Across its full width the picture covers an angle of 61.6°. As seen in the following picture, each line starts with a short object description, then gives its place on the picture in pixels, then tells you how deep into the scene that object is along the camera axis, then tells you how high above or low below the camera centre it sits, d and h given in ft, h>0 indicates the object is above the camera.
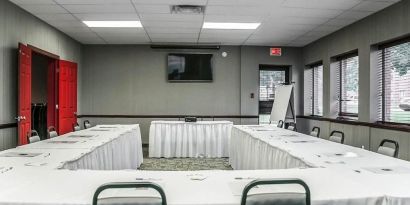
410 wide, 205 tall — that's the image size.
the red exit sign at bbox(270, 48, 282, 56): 29.07 +4.02
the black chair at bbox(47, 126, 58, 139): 15.57 -1.62
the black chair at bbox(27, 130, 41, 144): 13.65 -1.64
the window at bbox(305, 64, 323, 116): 26.94 +0.70
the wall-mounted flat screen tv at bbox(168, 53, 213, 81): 28.73 +2.64
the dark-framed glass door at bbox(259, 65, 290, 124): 29.91 +1.36
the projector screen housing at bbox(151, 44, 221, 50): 28.40 +4.29
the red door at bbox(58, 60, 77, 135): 23.54 +0.15
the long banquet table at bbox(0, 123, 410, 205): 5.91 -1.70
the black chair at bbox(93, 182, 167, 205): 5.25 -1.56
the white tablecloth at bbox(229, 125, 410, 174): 9.11 -1.72
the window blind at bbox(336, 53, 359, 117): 21.54 +0.93
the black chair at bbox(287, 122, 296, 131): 20.25 -1.74
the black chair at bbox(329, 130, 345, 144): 14.64 -1.75
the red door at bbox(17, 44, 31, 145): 17.48 +0.20
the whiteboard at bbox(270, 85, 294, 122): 25.70 -0.33
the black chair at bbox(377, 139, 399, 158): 10.96 -1.73
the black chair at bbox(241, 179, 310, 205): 5.42 -1.58
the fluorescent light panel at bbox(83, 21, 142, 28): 20.85 +4.62
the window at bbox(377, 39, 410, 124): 16.98 +0.88
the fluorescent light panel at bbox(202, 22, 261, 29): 21.27 +4.62
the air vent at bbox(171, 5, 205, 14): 17.31 +4.58
